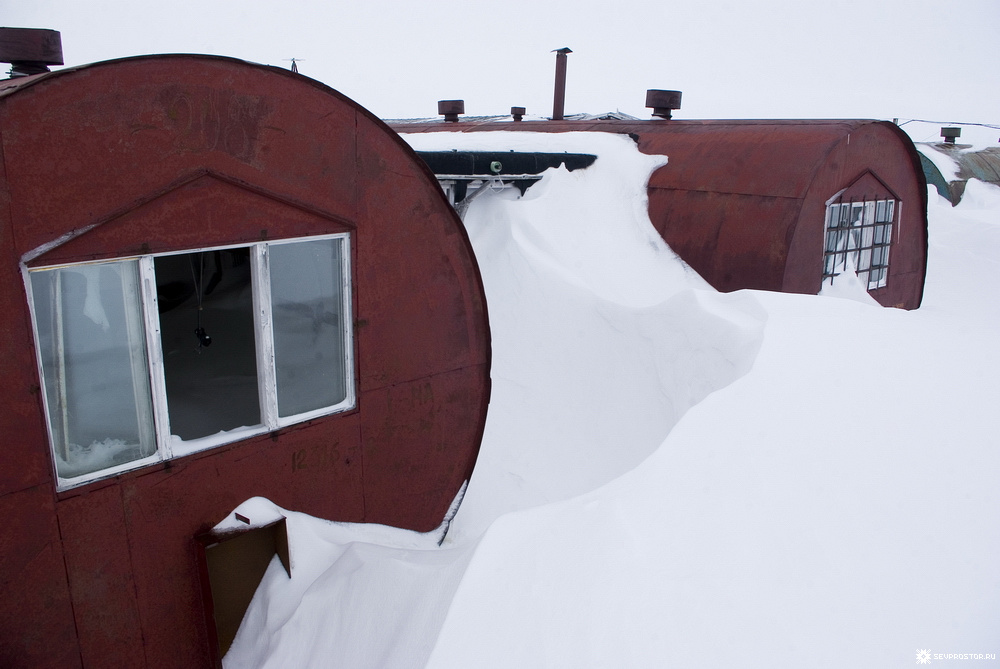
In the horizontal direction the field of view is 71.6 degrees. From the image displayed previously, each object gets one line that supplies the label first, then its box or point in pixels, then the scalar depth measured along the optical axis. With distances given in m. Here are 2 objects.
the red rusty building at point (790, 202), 8.05
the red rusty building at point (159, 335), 3.37
